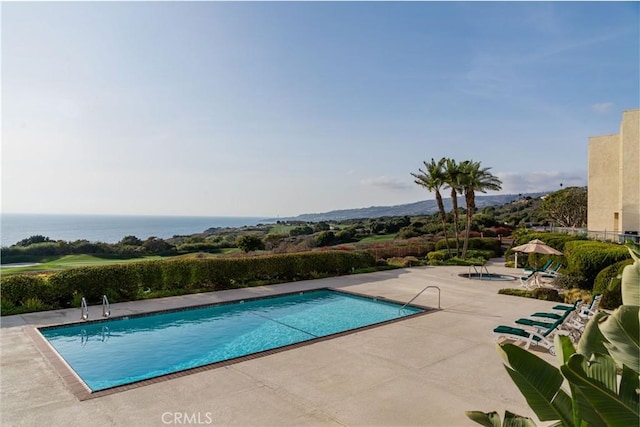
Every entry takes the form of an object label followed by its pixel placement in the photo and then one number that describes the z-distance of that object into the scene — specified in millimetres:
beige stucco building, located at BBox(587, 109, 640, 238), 26984
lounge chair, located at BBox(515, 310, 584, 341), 9000
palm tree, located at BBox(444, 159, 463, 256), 27750
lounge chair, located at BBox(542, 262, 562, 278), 16875
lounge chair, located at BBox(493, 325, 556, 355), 8367
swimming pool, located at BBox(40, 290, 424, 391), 8984
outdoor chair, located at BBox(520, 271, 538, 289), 16158
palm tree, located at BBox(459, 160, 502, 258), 27547
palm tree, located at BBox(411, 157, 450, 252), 27906
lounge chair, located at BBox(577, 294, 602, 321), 9734
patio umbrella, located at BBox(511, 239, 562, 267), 17328
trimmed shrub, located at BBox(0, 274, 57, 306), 12375
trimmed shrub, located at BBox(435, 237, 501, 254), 30594
